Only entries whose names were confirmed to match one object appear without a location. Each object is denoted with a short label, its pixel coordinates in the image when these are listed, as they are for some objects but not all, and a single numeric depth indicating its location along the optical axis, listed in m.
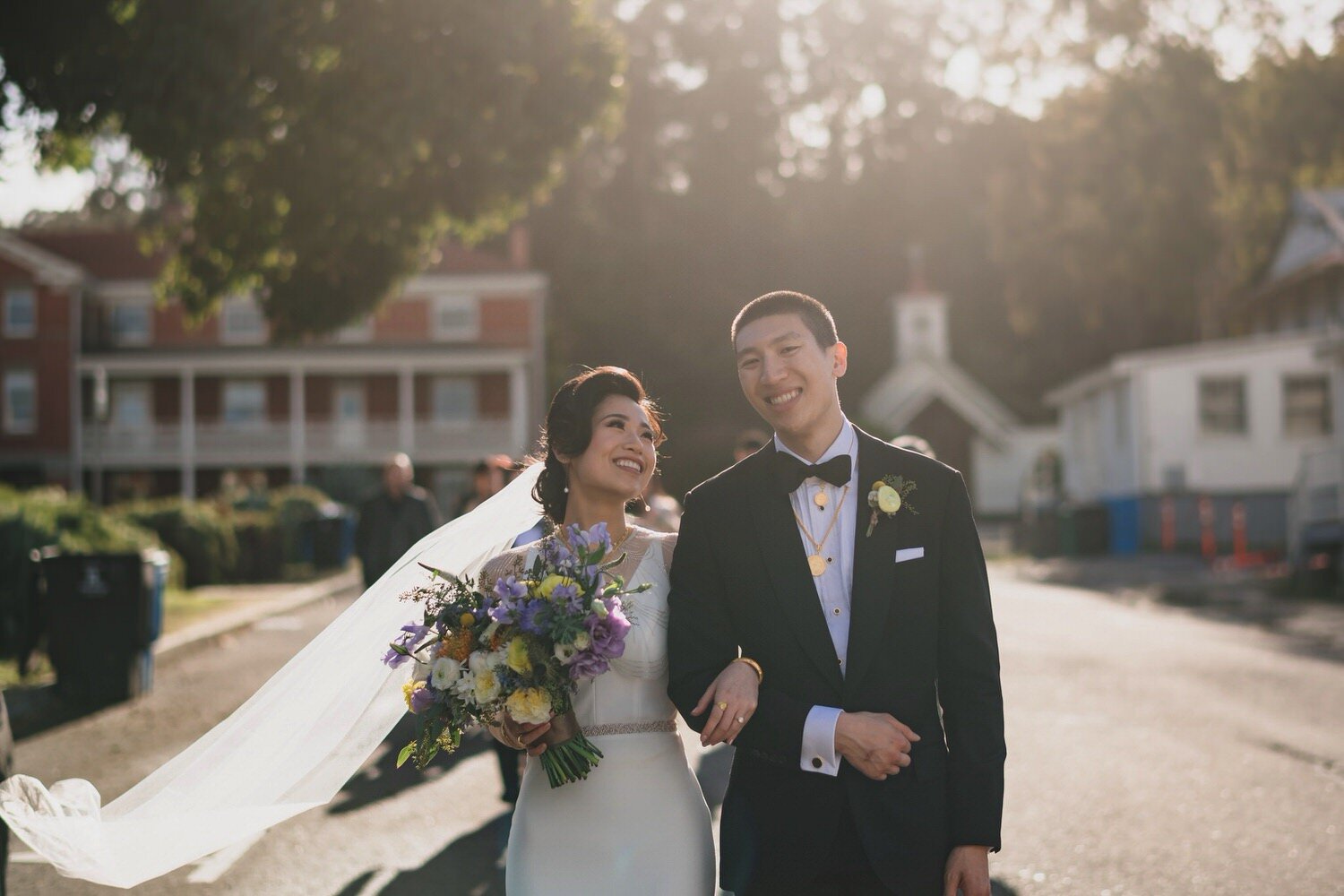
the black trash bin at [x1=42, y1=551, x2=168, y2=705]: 13.02
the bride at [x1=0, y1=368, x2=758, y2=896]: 4.29
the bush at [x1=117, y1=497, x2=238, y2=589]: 26.61
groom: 3.62
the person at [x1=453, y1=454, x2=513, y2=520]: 12.27
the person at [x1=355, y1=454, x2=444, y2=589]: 12.90
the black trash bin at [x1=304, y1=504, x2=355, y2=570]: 31.11
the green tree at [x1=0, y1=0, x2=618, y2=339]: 13.85
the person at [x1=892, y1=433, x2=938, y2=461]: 9.14
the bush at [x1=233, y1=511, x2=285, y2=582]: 29.02
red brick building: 49.62
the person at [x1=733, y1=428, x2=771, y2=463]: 11.62
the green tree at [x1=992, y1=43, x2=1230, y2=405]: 50.97
